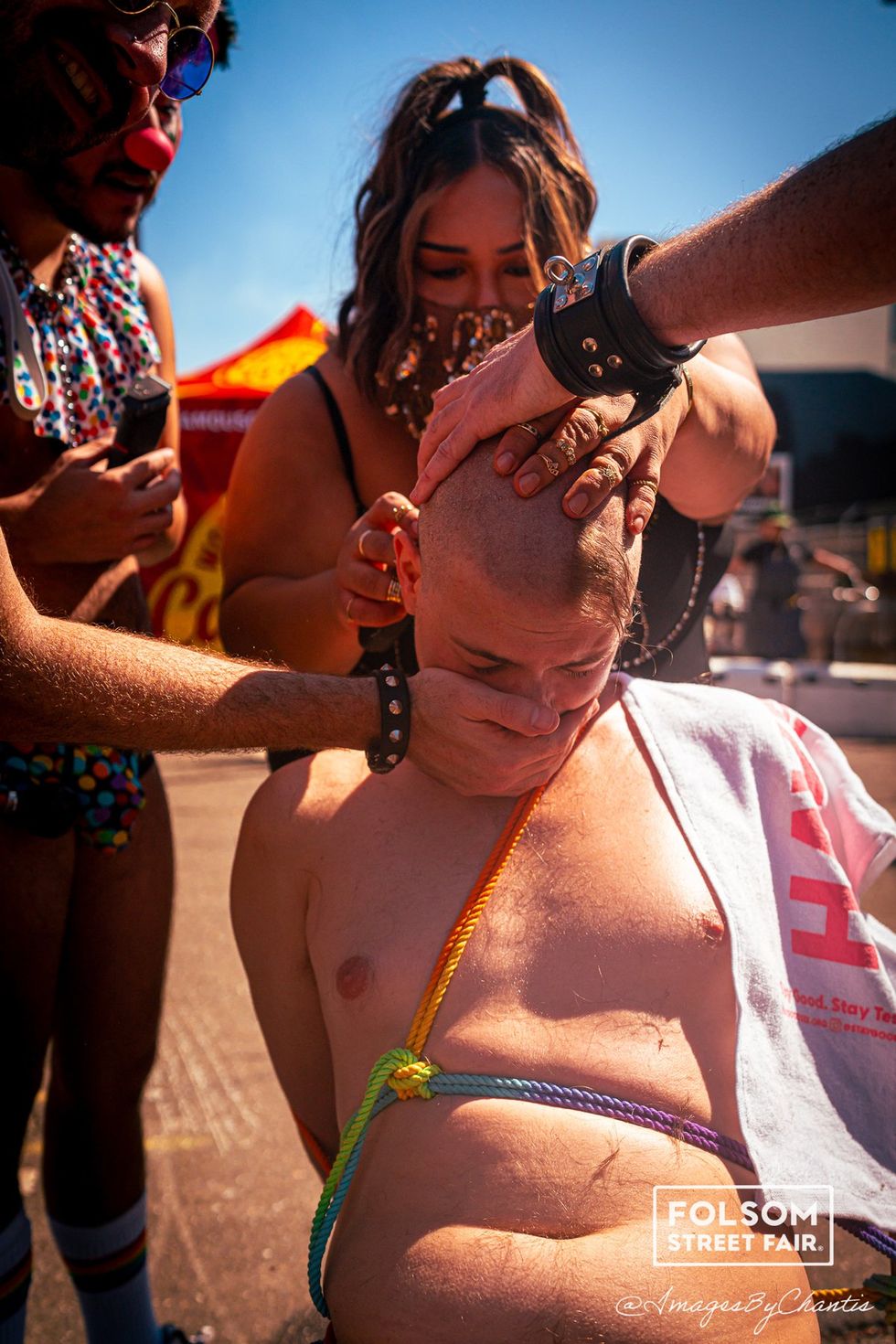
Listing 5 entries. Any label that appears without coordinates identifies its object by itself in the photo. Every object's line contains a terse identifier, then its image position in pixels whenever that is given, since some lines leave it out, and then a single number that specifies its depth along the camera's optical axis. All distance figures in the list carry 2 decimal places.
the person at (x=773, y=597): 9.36
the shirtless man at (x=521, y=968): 1.18
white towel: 1.34
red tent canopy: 6.53
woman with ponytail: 1.86
